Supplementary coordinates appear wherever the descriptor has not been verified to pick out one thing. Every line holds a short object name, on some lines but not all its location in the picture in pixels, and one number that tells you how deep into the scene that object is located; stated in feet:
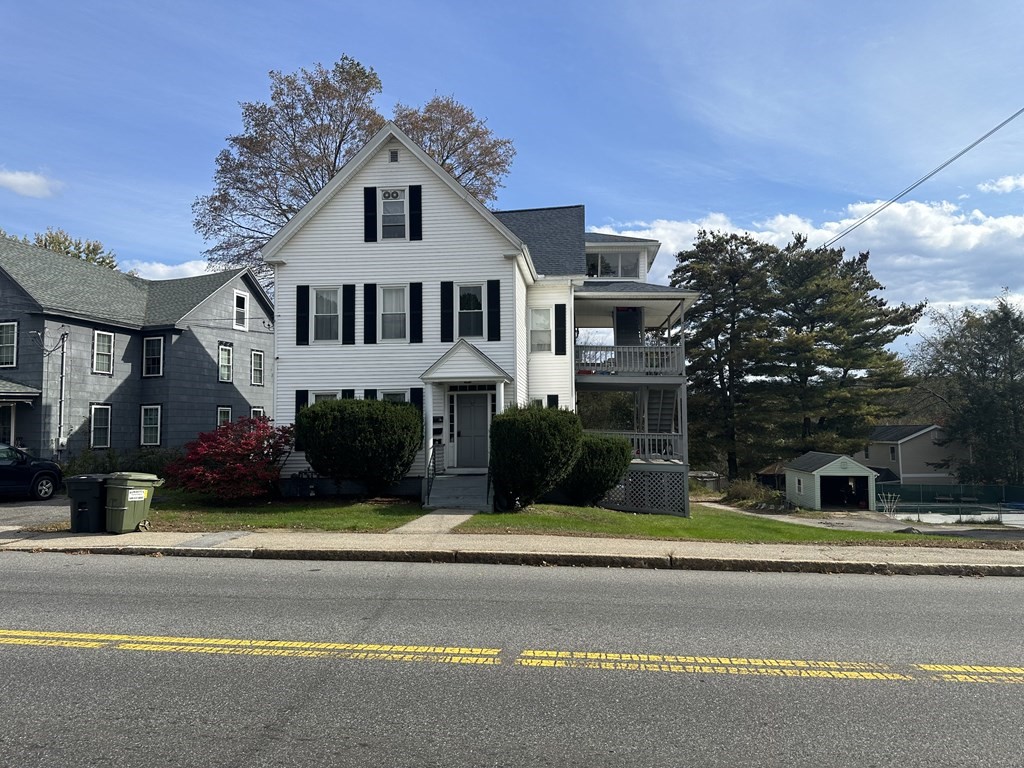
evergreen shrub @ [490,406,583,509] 52.42
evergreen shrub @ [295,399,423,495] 56.59
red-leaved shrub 55.83
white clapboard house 65.87
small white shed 116.78
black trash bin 41.57
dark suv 58.39
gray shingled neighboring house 80.28
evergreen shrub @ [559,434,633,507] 62.23
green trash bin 41.60
